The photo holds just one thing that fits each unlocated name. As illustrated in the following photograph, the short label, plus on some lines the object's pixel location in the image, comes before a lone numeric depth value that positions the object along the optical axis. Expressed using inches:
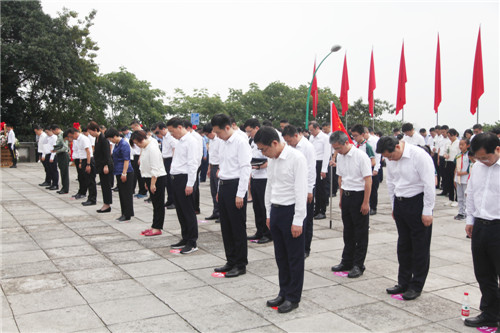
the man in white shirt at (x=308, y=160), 226.8
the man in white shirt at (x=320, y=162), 343.3
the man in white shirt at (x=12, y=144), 764.0
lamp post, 694.5
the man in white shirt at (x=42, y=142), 550.0
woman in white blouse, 282.9
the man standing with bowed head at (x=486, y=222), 143.8
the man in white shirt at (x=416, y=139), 484.7
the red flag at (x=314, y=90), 946.0
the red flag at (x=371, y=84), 864.3
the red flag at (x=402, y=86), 788.6
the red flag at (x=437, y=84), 741.3
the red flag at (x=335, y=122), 300.2
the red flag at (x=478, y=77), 640.4
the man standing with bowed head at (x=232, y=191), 207.2
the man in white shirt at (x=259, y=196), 274.5
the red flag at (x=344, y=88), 904.3
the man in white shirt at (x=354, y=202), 203.8
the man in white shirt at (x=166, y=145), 378.0
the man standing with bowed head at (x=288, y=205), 159.8
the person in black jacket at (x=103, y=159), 369.4
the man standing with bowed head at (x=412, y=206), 171.0
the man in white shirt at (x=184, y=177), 246.8
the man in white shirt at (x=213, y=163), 322.3
